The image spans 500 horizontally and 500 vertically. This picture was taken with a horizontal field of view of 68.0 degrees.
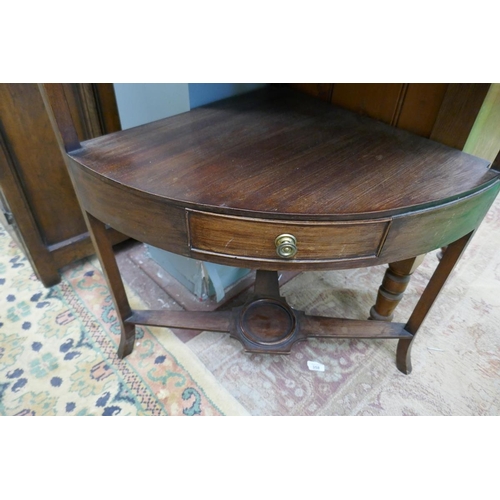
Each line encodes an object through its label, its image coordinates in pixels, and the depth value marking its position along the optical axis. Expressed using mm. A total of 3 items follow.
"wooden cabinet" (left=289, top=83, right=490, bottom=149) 767
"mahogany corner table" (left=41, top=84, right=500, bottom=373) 623
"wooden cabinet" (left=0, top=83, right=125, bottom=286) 1068
